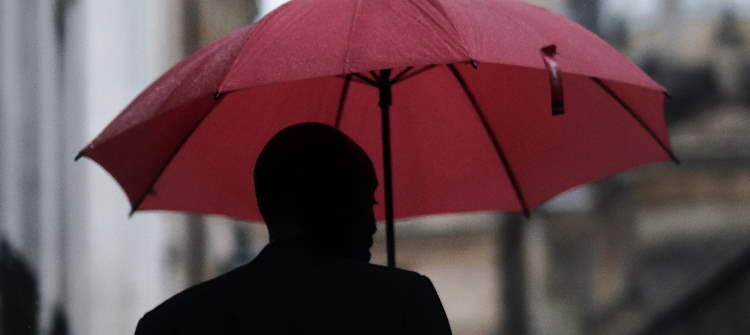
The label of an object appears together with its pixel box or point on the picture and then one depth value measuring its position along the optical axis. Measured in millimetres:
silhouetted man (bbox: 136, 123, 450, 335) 4039
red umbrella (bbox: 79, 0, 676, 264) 5355
